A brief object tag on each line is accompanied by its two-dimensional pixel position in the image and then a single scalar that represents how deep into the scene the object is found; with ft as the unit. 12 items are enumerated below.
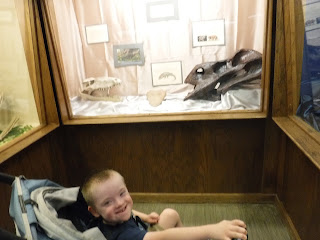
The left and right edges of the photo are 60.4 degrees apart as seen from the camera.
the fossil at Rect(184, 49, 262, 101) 6.04
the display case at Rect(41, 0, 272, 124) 6.00
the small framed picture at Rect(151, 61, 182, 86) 6.50
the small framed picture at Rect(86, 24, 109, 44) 6.47
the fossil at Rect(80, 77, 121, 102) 6.77
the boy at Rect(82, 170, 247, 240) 3.05
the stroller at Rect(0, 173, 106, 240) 2.74
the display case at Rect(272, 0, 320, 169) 4.14
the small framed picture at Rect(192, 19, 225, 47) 6.09
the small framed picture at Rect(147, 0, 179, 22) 6.00
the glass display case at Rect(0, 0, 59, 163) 5.38
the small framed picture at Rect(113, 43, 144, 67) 6.49
